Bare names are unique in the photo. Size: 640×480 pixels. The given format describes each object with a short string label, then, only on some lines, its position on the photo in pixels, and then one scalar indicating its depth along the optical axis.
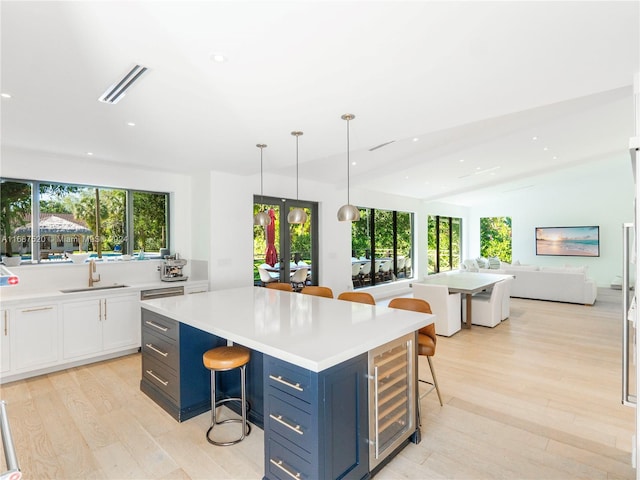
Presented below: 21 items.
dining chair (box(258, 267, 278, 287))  6.01
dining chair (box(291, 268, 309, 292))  6.34
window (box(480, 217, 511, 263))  12.02
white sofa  7.34
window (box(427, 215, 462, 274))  10.73
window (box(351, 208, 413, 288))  8.08
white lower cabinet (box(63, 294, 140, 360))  3.90
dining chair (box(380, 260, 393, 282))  8.68
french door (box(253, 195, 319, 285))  5.94
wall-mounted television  10.11
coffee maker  4.90
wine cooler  2.07
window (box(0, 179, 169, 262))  4.09
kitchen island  1.80
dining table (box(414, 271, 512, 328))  5.24
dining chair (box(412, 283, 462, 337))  5.08
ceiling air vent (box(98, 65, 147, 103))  2.27
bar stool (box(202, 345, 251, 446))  2.43
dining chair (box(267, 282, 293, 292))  4.38
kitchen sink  4.16
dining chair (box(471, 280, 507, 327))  5.59
